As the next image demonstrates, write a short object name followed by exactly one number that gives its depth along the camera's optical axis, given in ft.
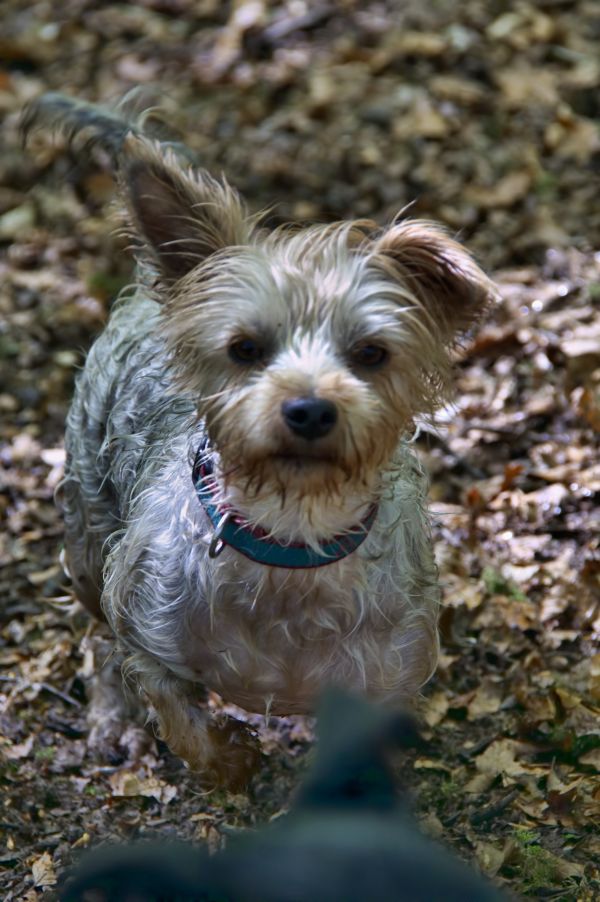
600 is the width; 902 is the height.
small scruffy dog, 4.06
